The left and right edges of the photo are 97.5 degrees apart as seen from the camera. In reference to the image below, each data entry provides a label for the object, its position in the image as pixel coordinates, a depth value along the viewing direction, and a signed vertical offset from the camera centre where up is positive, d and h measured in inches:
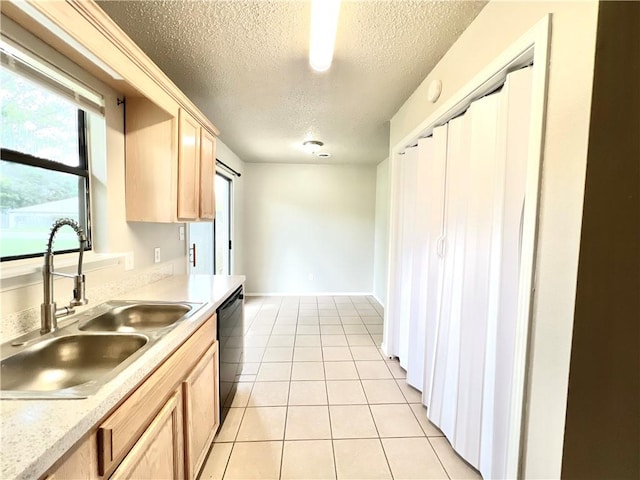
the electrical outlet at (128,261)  70.3 -10.4
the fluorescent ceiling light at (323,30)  44.1 +34.6
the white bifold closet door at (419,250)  76.0 -7.1
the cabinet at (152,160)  69.8 +15.2
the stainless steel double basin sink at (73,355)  36.4 -20.4
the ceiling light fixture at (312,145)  145.1 +42.7
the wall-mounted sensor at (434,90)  71.9 +36.0
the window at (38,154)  46.4 +12.0
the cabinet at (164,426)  29.8 -28.1
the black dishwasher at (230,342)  70.9 -33.7
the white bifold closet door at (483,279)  49.0 -10.0
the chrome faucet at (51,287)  44.4 -11.2
